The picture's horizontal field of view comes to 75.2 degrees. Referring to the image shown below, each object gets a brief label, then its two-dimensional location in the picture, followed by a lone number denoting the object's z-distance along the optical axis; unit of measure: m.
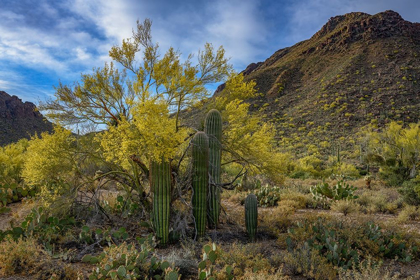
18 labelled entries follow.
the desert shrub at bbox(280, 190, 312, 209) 10.55
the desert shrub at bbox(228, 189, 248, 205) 11.54
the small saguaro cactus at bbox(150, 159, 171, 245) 5.80
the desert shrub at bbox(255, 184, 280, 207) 10.89
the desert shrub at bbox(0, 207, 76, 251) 5.44
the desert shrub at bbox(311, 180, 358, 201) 10.68
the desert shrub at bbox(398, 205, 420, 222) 8.39
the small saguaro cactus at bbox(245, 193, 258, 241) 6.53
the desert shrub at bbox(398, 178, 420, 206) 9.75
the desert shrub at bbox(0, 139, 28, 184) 11.24
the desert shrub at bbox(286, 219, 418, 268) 5.27
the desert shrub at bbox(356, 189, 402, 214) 9.77
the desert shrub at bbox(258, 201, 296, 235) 7.18
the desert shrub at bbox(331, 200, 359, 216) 9.21
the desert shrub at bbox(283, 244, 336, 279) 4.55
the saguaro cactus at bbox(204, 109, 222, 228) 7.03
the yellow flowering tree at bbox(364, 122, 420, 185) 15.07
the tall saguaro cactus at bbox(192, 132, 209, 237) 6.23
